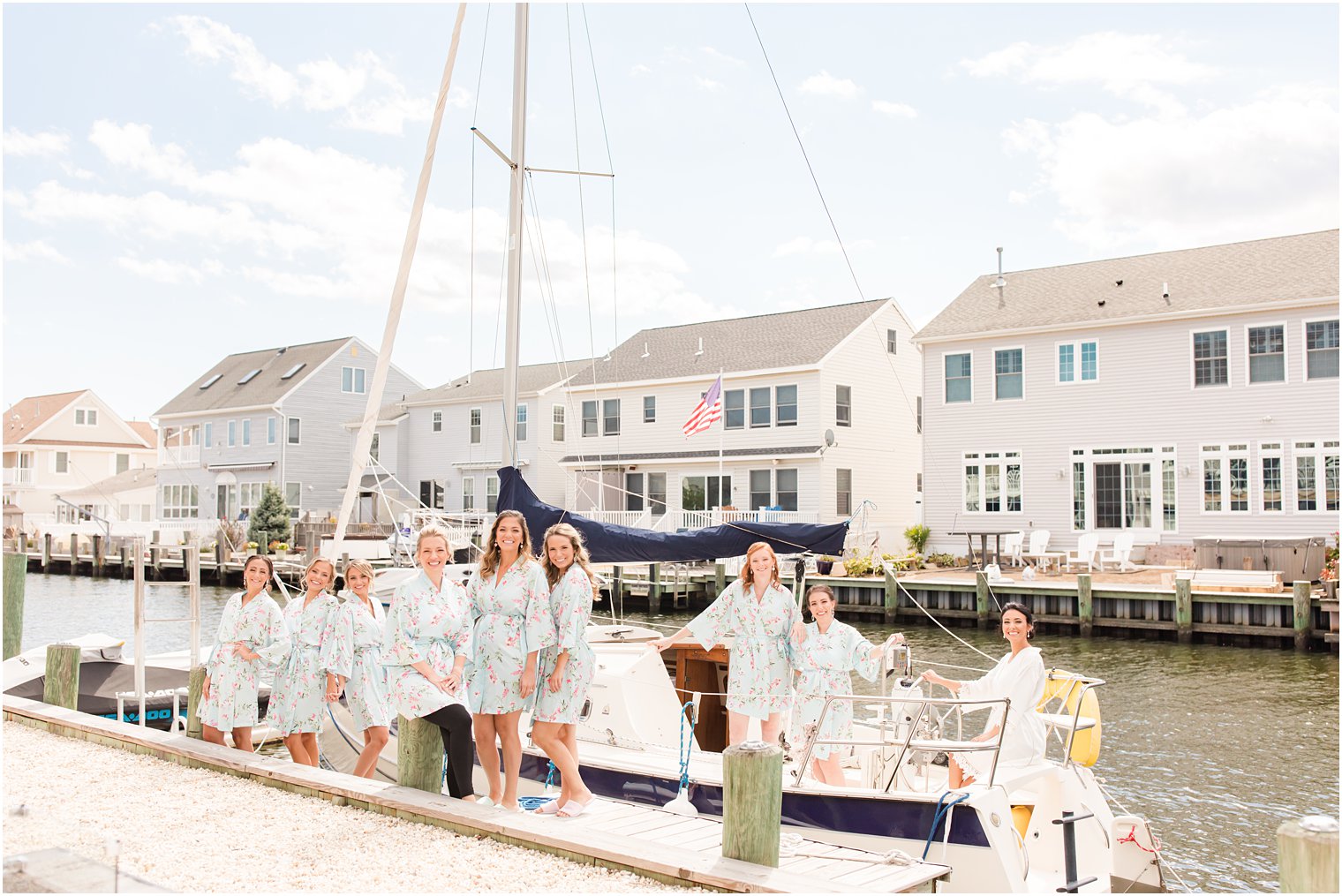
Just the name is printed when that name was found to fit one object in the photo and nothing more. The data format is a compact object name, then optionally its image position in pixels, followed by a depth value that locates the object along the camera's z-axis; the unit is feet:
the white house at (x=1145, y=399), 81.46
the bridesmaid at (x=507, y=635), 20.17
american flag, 82.12
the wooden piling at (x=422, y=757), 21.40
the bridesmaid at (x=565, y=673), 20.17
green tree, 128.36
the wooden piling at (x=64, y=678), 32.04
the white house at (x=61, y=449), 190.08
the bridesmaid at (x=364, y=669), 24.79
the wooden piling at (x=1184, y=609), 66.49
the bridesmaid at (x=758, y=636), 24.52
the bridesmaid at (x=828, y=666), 24.48
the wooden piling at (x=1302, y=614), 62.80
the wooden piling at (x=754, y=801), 16.46
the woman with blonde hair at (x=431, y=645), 20.92
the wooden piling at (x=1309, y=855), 12.42
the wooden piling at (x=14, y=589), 40.01
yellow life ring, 24.26
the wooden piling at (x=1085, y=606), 70.33
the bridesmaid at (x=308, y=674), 25.08
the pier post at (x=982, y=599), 74.74
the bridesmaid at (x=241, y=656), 25.72
